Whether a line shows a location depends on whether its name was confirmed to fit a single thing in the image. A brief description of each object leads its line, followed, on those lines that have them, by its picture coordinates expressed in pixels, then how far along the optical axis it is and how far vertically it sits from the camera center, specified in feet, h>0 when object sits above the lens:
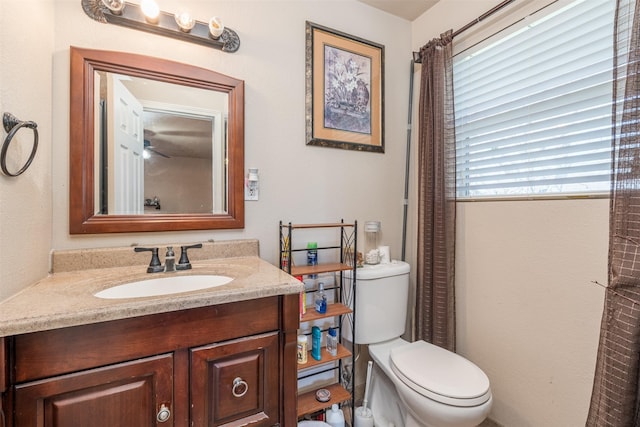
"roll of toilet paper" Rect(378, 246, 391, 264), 5.46 -0.87
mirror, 3.65 +0.88
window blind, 3.60 +1.53
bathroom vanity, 2.15 -1.29
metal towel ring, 2.46 +0.67
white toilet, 3.50 -2.24
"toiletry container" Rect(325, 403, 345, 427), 4.59 -3.34
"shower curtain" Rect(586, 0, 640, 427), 2.86 -0.47
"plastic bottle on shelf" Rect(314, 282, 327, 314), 4.54 -1.48
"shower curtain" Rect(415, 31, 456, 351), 5.08 +0.23
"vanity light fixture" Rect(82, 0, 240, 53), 3.69 +2.55
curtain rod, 4.35 +3.13
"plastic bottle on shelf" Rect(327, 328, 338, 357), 4.71 -2.21
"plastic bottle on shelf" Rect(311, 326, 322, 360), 4.53 -2.13
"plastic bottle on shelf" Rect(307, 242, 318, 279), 4.84 -0.74
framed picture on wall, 5.09 +2.24
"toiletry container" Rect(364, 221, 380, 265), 5.38 -0.66
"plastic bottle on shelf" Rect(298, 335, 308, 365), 4.35 -2.15
